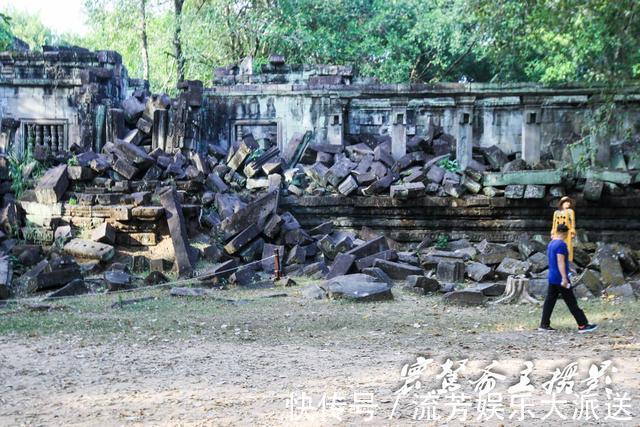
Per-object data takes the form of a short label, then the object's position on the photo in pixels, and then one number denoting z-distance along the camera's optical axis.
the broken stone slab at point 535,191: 12.97
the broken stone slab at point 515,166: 13.65
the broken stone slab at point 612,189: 12.81
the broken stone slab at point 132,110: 15.78
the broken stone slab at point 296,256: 11.91
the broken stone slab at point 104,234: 11.93
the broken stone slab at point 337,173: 13.85
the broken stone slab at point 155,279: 10.59
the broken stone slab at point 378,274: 10.54
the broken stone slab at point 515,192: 13.08
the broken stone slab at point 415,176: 13.82
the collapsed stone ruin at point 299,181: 11.12
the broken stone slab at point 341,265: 10.82
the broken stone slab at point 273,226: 12.31
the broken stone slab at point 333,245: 12.09
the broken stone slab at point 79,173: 13.05
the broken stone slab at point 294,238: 12.45
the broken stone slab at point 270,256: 11.71
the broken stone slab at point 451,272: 10.86
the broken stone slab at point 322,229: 13.20
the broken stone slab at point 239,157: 14.64
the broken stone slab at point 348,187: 13.65
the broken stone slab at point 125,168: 13.33
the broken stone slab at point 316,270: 11.20
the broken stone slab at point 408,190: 13.38
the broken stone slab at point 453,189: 13.43
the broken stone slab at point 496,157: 14.80
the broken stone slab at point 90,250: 11.62
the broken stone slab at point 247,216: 12.51
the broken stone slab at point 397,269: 10.88
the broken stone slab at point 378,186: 13.68
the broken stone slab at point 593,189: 12.73
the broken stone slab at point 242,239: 12.12
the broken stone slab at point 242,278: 10.67
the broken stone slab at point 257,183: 14.24
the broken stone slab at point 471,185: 13.47
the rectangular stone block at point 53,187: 12.82
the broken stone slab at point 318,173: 14.06
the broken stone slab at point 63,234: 12.20
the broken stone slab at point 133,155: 13.50
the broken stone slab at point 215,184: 13.86
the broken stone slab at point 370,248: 11.49
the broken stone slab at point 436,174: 13.78
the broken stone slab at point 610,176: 12.80
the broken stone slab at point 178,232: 11.41
